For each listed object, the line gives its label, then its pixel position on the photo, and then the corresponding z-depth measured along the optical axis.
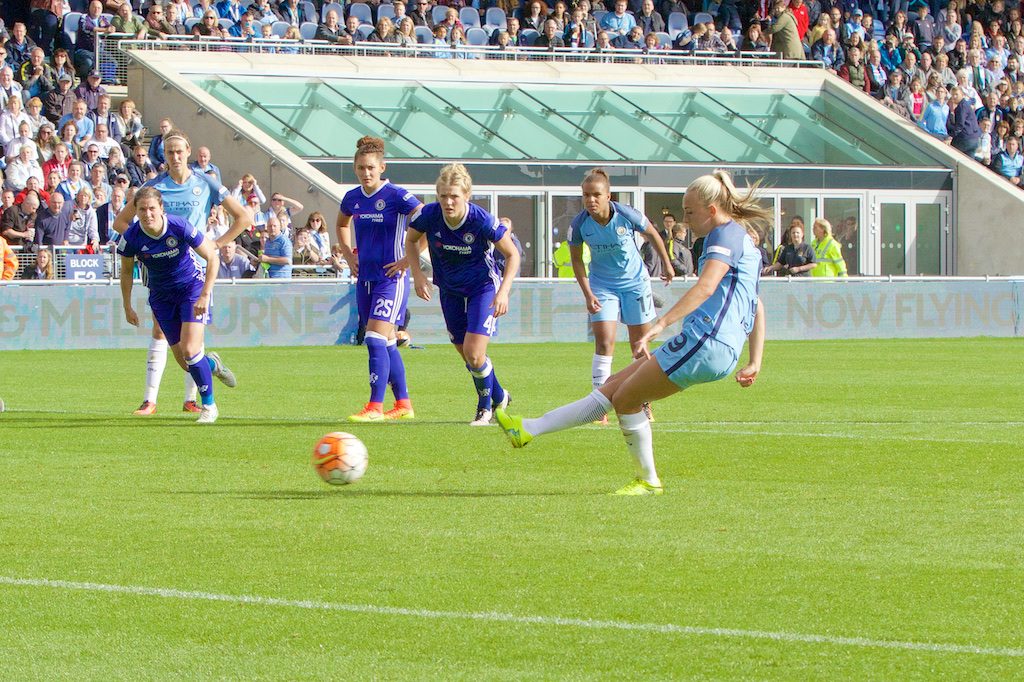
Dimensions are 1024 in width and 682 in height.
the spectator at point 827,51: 40.19
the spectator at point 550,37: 37.25
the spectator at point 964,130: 38.28
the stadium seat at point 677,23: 39.84
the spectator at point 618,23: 38.53
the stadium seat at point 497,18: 37.88
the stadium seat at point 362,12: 35.97
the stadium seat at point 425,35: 36.62
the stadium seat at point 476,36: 37.19
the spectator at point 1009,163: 38.28
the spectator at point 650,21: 38.84
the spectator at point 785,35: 39.44
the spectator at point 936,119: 38.69
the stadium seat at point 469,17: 37.75
